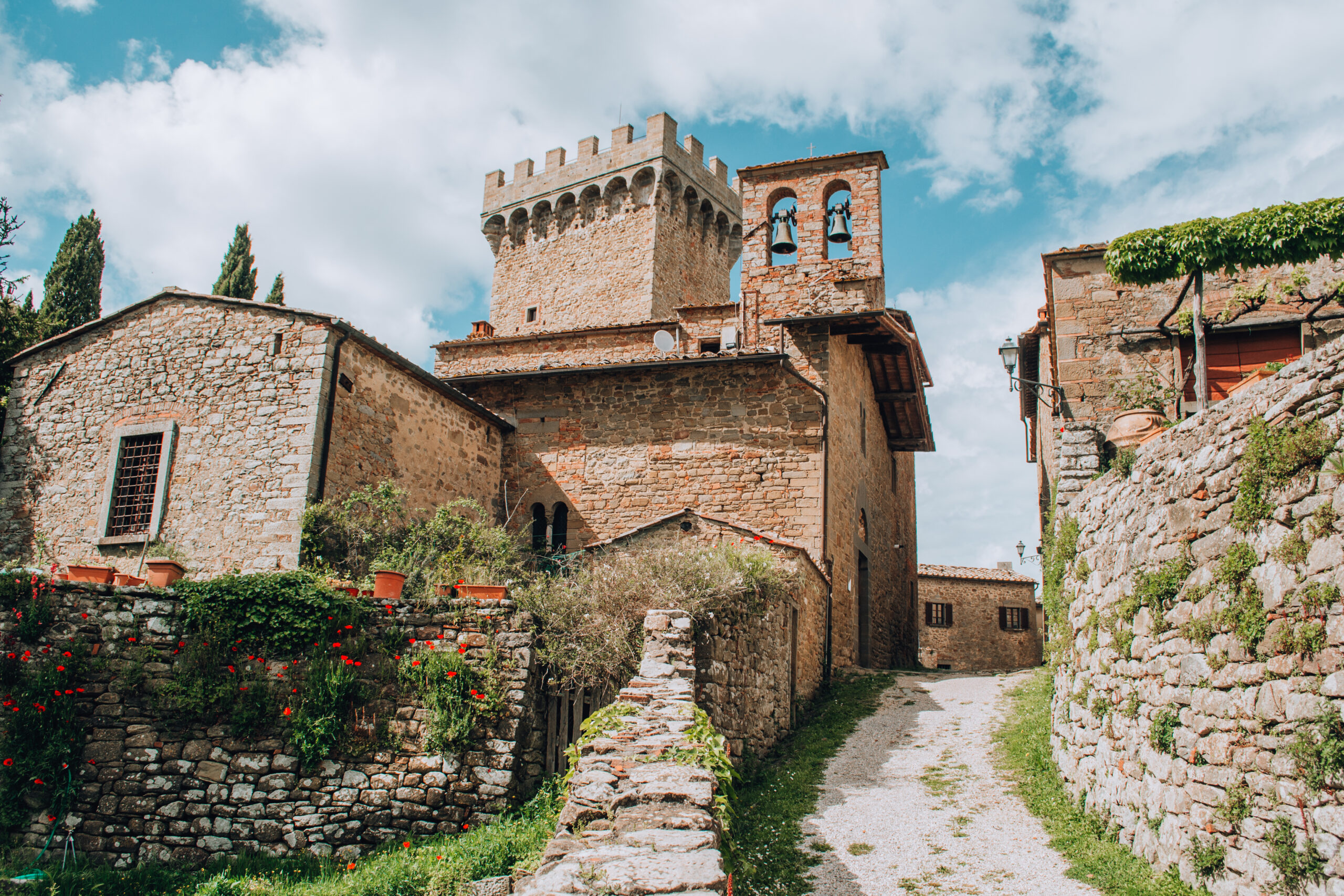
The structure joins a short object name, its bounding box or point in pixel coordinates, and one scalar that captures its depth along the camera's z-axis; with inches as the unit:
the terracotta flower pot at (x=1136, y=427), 330.0
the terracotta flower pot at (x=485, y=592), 327.3
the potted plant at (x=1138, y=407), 331.0
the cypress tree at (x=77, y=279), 813.2
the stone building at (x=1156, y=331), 395.9
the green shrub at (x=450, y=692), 304.0
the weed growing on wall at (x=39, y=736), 296.4
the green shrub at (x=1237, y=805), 178.4
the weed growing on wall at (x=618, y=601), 316.2
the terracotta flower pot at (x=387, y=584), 330.3
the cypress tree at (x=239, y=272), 890.7
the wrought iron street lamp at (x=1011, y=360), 426.9
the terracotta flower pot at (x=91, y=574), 330.0
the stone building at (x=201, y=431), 432.8
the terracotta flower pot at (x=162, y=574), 333.1
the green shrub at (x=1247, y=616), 178.2
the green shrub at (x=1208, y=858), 185.9
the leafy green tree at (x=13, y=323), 580.4
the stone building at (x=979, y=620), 1048.2
